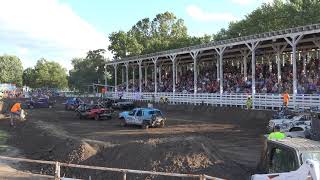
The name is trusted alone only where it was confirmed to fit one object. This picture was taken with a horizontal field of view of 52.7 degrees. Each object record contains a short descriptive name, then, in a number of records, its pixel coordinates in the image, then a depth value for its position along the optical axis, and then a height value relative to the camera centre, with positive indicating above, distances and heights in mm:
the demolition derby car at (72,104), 34056 -842
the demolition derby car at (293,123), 13094 -1235
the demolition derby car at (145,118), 19957 -1368
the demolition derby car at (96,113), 25072 -1318
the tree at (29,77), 95188 +5677
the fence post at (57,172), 7406 -1762
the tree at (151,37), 57623 +11458
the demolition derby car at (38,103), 37124 -790
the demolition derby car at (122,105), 31427 -881
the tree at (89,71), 72000 +5829
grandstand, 21677 +2055
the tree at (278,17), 38538 +10124
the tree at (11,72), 101760 +7768
